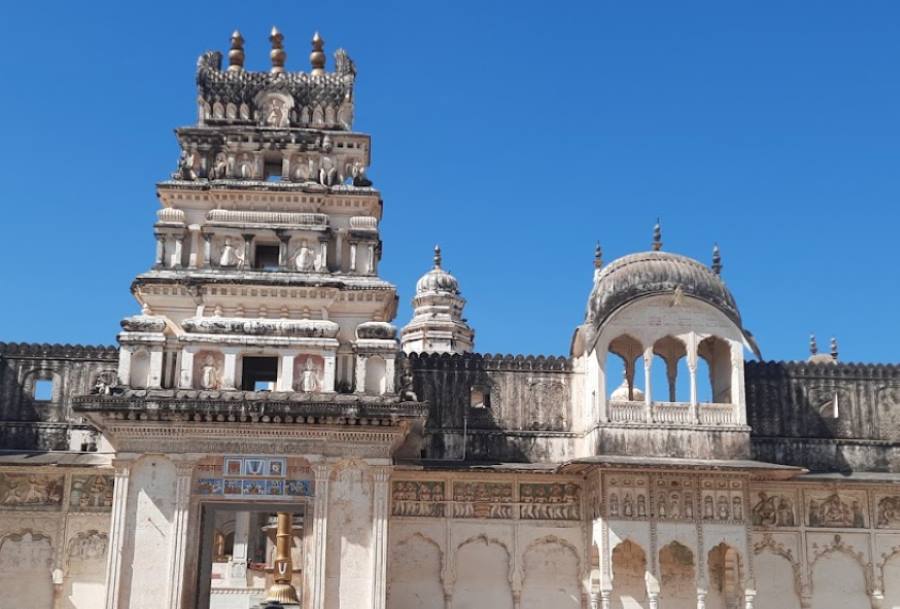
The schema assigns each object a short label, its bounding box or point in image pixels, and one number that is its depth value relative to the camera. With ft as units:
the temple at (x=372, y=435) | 78.38
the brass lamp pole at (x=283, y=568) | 104.01
